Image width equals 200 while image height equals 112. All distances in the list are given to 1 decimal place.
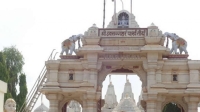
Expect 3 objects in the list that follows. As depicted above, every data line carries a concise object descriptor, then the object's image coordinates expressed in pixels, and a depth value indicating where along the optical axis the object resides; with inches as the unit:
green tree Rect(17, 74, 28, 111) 1315.2
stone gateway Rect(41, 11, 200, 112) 868.5
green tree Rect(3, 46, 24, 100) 1388.8
